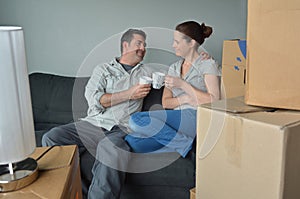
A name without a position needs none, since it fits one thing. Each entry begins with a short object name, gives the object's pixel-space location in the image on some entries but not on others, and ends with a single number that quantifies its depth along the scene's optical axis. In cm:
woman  153
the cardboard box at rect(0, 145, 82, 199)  71
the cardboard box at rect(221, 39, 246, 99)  206
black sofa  169
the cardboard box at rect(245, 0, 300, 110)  82
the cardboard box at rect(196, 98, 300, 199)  76
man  182
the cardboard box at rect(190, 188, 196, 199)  112
